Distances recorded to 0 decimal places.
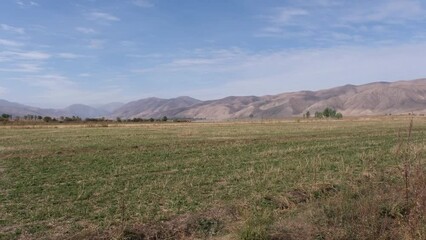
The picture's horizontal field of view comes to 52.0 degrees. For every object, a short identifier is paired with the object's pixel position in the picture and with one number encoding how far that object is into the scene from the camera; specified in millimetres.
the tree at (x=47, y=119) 135400
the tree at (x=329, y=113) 167750
